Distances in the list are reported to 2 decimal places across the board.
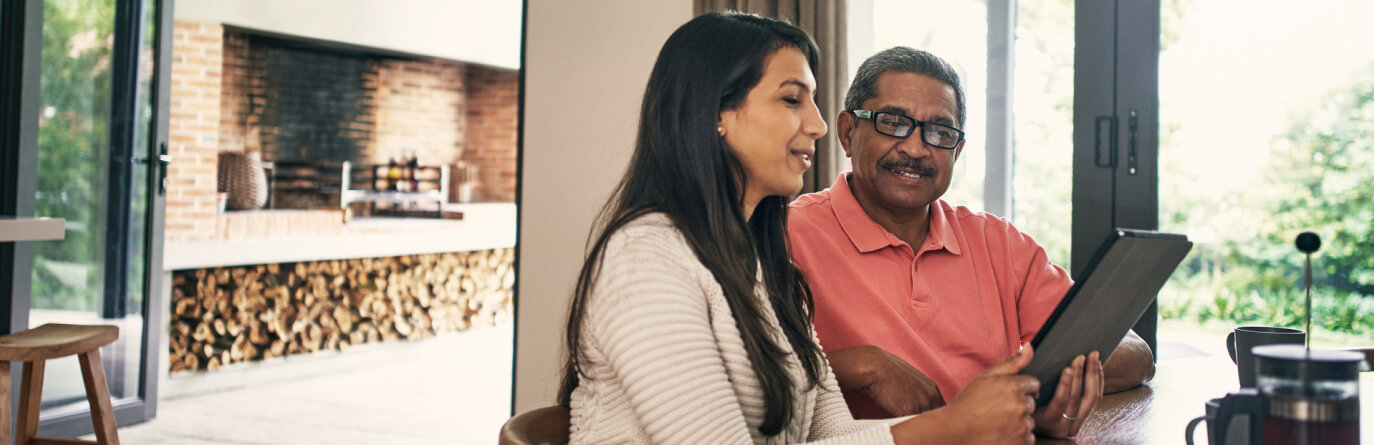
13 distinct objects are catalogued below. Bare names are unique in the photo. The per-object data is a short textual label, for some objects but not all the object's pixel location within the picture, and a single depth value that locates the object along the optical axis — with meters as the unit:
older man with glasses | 1.60
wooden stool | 2.48
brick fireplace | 4.77
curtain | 2.68
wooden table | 1.24
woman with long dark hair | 0.95
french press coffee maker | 0.80
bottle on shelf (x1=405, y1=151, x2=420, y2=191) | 6.50
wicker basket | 5.43
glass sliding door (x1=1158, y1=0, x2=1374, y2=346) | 2.32
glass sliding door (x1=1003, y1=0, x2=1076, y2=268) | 2.51
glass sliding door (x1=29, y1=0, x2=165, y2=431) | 3.76
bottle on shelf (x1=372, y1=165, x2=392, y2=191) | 6.48
